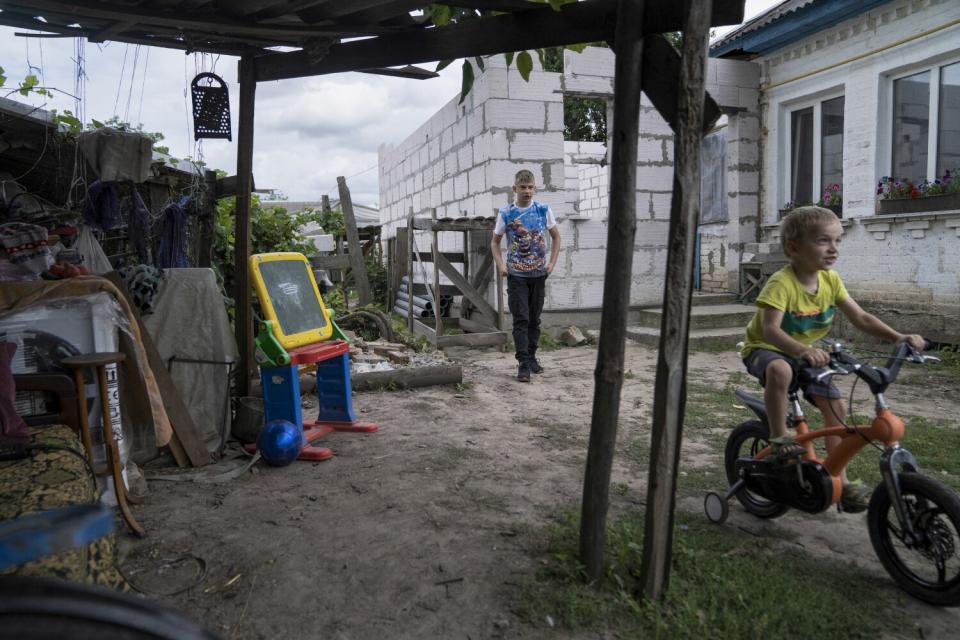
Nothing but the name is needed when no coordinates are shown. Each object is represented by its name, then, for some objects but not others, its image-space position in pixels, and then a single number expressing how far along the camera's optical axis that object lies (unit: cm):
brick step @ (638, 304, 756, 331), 888
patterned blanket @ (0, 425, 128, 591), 184
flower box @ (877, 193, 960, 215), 708
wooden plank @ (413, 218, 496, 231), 811
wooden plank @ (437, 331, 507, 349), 826
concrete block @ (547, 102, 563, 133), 900
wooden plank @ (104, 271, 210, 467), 413
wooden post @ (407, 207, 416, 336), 896
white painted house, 726
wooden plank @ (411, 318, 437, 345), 854
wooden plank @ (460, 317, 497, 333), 899
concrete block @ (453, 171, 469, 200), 993
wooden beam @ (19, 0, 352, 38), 319
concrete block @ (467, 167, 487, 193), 916
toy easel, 425
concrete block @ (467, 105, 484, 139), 915
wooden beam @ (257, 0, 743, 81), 260
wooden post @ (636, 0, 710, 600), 236
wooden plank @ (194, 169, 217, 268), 521
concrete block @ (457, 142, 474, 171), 960
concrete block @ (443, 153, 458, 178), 1034
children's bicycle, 245
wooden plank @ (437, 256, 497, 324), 838
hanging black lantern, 449
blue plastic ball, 417
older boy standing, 665
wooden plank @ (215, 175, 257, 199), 483
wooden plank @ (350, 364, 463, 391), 623
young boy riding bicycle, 287
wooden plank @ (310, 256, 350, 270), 1086
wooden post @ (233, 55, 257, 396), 457
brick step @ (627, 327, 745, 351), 839
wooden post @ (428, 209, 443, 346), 810
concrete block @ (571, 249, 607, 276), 929
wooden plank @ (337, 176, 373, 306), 1089
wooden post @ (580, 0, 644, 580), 249
